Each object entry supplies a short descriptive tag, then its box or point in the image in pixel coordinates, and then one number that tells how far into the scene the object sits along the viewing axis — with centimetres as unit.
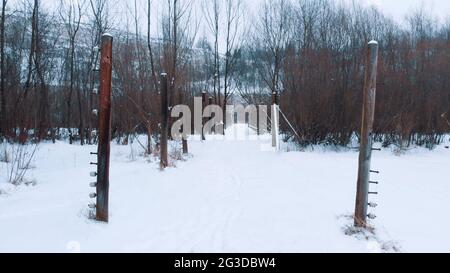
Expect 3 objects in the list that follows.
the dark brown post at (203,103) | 1671
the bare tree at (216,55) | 2358
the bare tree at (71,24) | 1651
